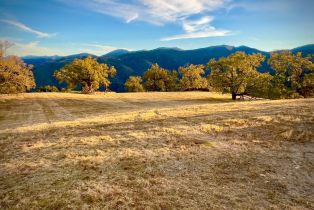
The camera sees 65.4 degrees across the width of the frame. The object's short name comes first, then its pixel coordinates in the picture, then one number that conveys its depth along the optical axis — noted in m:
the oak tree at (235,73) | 57.28
